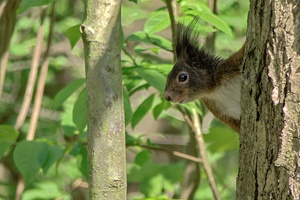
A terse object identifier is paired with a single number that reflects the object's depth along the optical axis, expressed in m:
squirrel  5.50
